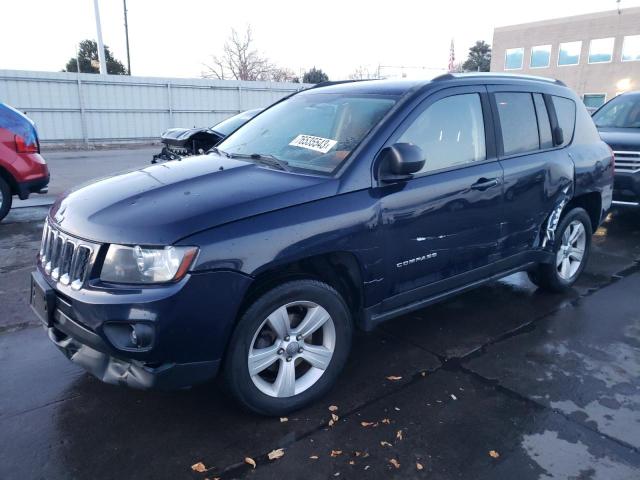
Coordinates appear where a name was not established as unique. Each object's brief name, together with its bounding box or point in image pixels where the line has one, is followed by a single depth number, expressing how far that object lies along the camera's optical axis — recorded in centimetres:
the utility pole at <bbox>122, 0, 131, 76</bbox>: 3625
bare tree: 4478
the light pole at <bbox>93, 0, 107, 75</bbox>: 2150
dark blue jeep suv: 243
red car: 672
